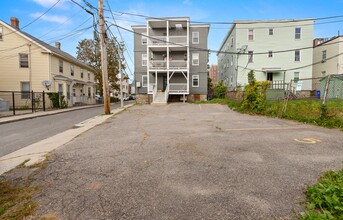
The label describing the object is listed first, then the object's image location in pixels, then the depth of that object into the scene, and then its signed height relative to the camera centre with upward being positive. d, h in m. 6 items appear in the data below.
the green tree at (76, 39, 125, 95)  37.72 +7.97
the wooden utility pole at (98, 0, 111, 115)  13.27 +3.48
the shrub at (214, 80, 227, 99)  27.45 +1.14
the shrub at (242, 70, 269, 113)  12.04 +0.22
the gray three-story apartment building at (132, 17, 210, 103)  24.95 +5.17
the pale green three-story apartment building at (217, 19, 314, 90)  24.28 +6.20
